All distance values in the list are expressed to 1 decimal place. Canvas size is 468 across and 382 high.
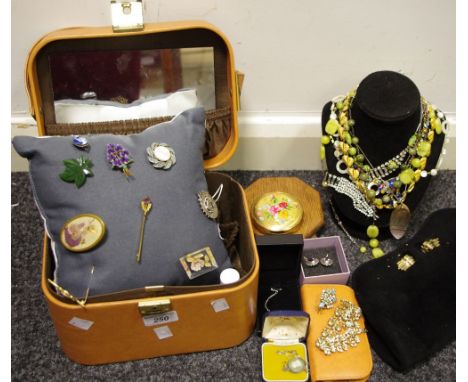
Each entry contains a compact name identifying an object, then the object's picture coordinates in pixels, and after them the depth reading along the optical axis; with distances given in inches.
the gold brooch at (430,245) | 47.5
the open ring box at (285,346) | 40.8
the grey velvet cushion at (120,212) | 37.3
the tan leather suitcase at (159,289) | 36.1
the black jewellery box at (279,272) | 43.5
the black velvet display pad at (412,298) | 42.1
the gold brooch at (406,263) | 46.6
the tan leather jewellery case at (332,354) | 40.6
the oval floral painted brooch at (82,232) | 36.7
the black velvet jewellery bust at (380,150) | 42.5
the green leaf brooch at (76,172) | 37.5
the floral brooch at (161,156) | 39.3
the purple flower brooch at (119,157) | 38.5
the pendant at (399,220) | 47.8
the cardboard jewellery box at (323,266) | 46.0
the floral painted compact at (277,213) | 48.2
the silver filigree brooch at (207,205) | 40.3
